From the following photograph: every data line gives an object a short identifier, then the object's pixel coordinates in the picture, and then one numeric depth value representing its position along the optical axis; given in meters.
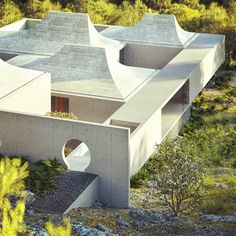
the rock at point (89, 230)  19.44
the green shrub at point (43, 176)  22.03
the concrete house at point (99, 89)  23.28
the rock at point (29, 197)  21.50
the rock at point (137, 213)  22.09
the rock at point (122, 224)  20.93
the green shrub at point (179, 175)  21.58
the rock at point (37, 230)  18.48
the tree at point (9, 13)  51.20
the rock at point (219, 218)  21.70
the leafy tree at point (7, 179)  16.02
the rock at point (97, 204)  23.36
